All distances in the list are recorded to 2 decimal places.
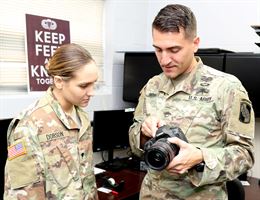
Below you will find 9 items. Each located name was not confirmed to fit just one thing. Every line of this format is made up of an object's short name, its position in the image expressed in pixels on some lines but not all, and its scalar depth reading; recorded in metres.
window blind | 1.97
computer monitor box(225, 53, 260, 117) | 2.12
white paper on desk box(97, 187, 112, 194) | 2.03
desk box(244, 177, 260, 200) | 2.04
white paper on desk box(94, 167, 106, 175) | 2.33
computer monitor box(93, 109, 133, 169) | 2.34
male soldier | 1.06
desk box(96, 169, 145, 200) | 1.96
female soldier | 1.09
